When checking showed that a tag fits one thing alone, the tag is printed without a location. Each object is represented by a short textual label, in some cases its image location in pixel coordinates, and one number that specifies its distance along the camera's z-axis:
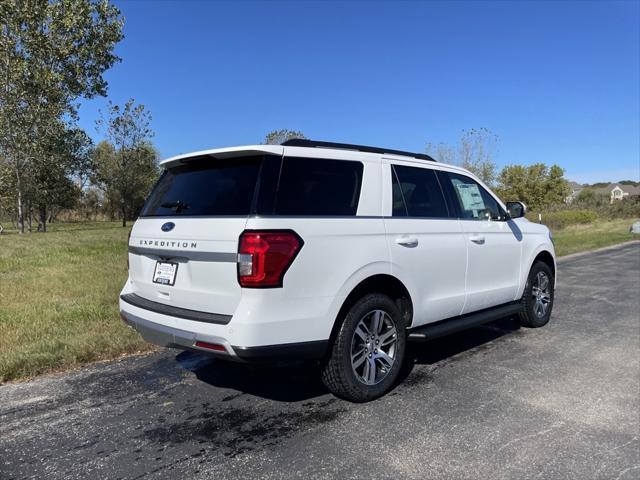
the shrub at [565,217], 35.08
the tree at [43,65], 24.31
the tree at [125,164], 40.88
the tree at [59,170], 30.73
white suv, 3.28
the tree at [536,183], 66.25
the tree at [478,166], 36.72
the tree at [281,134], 43.08
